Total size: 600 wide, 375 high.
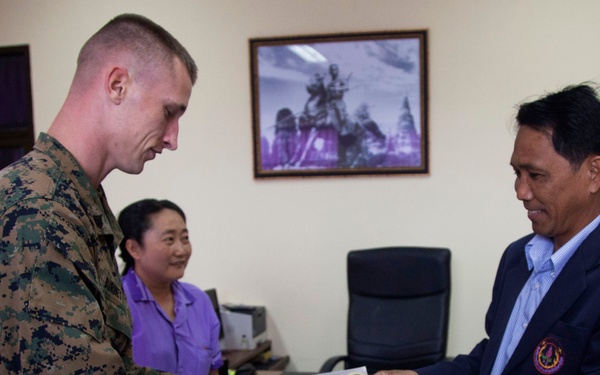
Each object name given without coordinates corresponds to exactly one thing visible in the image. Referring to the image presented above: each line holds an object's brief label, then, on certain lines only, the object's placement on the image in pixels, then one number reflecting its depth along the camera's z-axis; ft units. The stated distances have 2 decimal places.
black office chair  10.46
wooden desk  10.66
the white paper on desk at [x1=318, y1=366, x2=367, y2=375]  5.63
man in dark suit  4.80
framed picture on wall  11.53
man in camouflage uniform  3.27
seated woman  7.56
